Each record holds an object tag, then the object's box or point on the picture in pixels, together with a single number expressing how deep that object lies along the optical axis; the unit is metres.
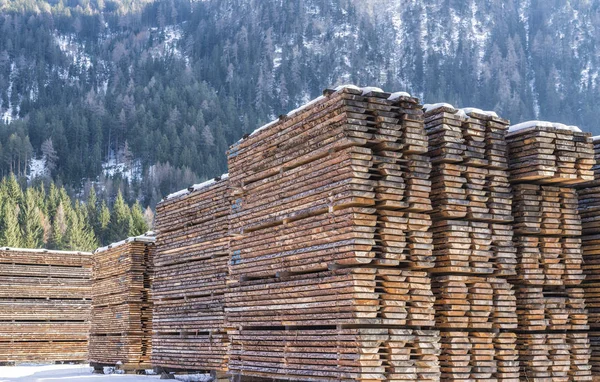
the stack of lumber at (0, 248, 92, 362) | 28.02
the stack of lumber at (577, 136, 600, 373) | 12.87
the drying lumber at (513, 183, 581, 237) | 12.05
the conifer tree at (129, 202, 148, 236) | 72.12
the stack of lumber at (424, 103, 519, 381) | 11.30
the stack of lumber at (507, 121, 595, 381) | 11.91
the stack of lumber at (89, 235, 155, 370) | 22.42
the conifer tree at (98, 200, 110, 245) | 81.25
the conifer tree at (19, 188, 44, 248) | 67.22
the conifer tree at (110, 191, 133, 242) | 79.44
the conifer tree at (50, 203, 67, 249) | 70.11
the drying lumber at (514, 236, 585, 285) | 11.98
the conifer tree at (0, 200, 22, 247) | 62.00
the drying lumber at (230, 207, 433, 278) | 10.66
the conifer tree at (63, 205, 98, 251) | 69.94
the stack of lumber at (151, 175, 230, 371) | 17.31
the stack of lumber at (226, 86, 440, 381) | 10.62
